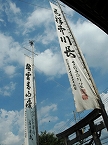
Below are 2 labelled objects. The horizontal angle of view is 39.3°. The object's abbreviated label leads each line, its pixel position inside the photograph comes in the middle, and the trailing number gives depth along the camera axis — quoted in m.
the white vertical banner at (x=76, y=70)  6.08
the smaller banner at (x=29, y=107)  11.72
